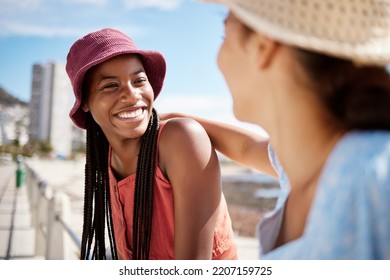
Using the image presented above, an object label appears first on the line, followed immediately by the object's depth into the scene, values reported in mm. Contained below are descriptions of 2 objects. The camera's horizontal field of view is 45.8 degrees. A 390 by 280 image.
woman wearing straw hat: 661
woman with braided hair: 1293
